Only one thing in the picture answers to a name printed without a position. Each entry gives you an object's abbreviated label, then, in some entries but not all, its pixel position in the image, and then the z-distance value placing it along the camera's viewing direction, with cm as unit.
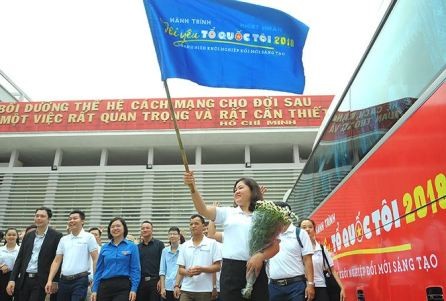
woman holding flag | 288
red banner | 1634
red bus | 256
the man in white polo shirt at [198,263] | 469
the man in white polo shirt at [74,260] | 534
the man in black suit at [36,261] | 550
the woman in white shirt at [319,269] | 477
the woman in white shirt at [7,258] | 647
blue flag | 384
